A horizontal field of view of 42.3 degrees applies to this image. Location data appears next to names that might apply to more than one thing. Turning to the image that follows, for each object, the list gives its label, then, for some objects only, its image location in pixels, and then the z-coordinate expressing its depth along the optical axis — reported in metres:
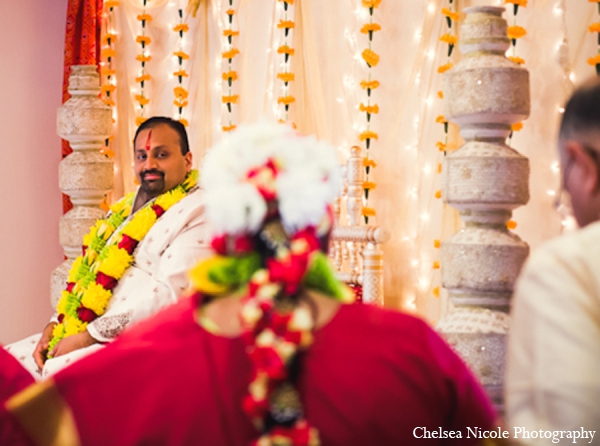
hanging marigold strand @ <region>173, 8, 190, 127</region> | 4.59
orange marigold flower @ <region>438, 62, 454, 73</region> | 3.40
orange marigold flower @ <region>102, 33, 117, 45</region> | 4.89
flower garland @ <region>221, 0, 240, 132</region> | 4.41
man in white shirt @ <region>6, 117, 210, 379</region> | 3.11
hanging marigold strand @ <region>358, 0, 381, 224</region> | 3.61
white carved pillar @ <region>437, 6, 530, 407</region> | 2.76
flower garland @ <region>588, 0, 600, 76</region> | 2.85
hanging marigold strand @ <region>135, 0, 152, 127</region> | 4.73
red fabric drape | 4.90
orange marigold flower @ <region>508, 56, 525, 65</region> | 2.96
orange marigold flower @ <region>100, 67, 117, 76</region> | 4.86
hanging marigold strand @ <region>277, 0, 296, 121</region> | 4.01
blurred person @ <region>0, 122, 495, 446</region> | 1.24
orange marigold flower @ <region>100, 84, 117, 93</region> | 4.86
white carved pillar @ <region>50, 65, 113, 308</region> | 4.52
